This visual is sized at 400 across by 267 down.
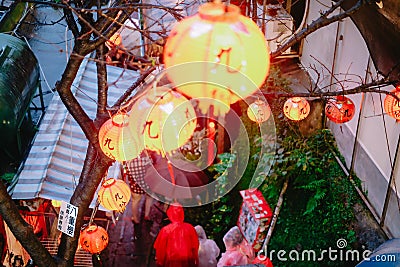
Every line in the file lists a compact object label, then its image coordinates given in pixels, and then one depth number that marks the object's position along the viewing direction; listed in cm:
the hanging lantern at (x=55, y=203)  1001
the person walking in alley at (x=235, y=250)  909
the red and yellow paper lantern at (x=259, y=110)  972
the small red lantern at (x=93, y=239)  867
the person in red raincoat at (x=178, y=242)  968
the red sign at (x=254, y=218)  890
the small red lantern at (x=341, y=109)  859
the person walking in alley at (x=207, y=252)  1025
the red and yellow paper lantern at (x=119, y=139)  672
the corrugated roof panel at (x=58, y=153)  987
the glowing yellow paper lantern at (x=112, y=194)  833
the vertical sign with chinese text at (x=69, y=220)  758
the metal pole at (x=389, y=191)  933
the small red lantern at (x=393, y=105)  741
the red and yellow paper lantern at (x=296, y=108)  894
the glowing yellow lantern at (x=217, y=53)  421
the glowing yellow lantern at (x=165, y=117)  586
